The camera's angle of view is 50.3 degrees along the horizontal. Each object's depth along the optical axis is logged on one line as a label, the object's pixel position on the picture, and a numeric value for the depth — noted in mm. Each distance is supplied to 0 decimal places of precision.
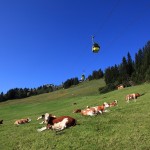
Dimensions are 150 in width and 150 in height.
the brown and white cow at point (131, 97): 16839
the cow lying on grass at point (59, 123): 8901
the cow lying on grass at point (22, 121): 13563
